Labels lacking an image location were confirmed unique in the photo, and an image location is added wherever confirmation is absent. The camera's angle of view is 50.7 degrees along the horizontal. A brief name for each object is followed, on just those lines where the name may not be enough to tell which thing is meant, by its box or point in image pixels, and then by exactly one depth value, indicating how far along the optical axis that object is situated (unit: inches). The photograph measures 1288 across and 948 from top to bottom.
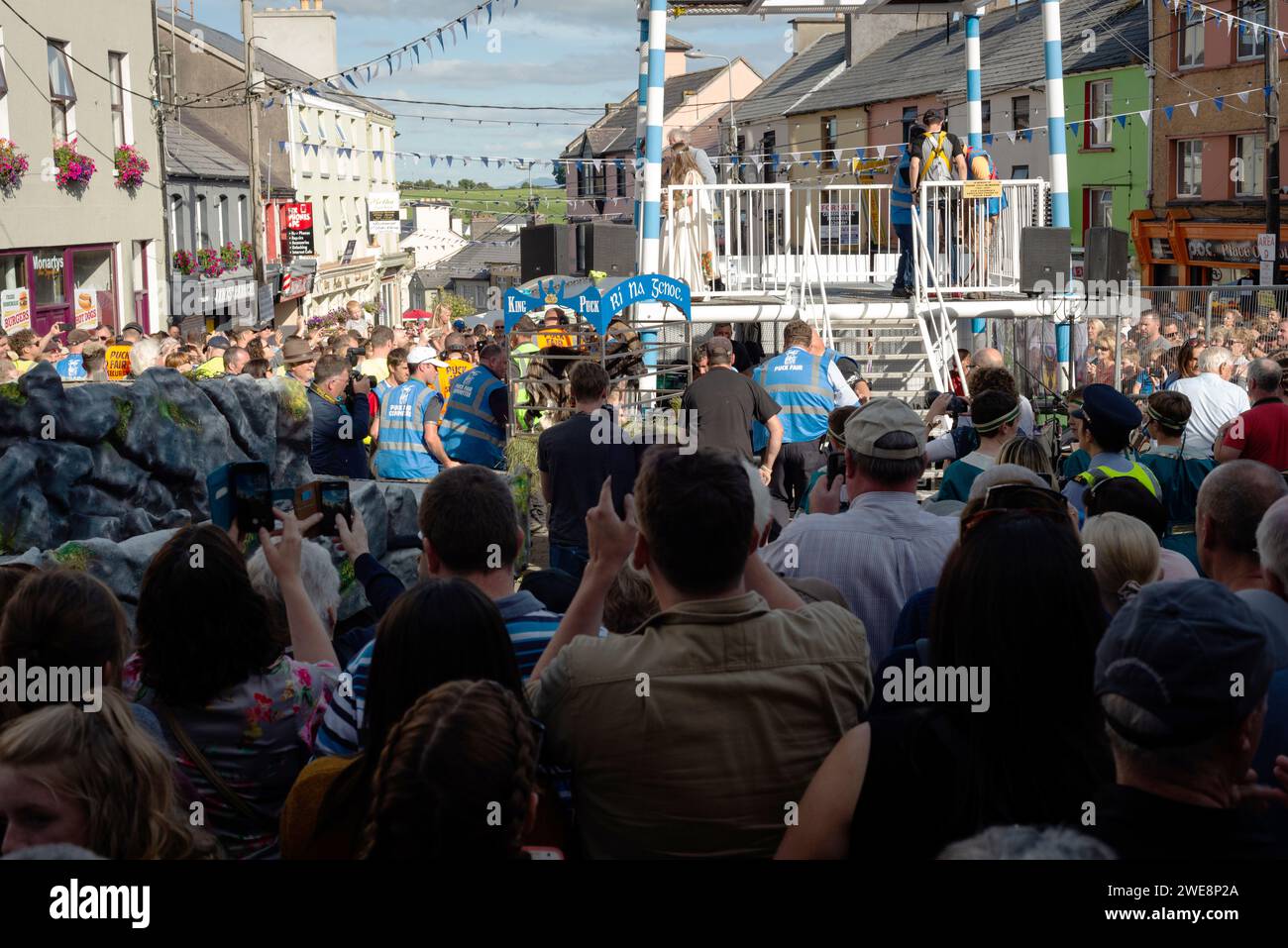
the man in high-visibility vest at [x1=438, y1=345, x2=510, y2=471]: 351.9
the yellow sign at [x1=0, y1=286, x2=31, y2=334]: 753.1
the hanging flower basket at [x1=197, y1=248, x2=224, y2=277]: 1215.6
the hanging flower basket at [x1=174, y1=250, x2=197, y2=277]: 1087.6
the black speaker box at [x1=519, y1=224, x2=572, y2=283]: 506.6
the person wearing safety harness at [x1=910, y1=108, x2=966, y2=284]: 518.6
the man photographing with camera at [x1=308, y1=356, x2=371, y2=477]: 326.3
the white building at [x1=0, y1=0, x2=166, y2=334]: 776.3
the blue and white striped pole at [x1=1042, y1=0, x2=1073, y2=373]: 529.3
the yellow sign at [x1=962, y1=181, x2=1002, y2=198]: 514.0
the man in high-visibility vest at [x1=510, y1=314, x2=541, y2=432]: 423.5
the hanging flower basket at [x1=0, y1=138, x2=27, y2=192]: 738.2
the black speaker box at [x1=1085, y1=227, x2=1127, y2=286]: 499.2
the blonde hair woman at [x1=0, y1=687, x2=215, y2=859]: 86.9
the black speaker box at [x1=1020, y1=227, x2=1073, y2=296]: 507.5
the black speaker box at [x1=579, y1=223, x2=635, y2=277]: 502.3
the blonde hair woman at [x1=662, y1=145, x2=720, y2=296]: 542.3
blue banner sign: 402.0
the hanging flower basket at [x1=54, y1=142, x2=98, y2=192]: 816.9
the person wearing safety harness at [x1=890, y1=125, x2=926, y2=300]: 519.2
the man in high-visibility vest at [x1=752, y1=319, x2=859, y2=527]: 369.7
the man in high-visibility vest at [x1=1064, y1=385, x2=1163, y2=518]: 212.7
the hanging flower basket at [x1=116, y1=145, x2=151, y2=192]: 908.8
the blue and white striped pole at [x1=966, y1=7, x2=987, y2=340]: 597.9
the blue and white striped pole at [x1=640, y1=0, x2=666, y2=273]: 484.1
